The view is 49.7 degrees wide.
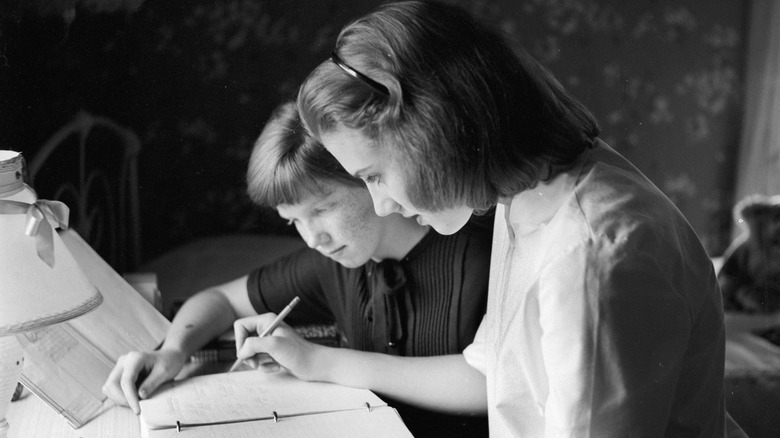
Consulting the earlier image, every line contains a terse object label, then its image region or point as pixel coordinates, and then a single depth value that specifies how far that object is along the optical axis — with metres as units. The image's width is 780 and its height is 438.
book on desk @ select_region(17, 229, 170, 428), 1.17
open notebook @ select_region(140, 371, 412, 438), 1.07
